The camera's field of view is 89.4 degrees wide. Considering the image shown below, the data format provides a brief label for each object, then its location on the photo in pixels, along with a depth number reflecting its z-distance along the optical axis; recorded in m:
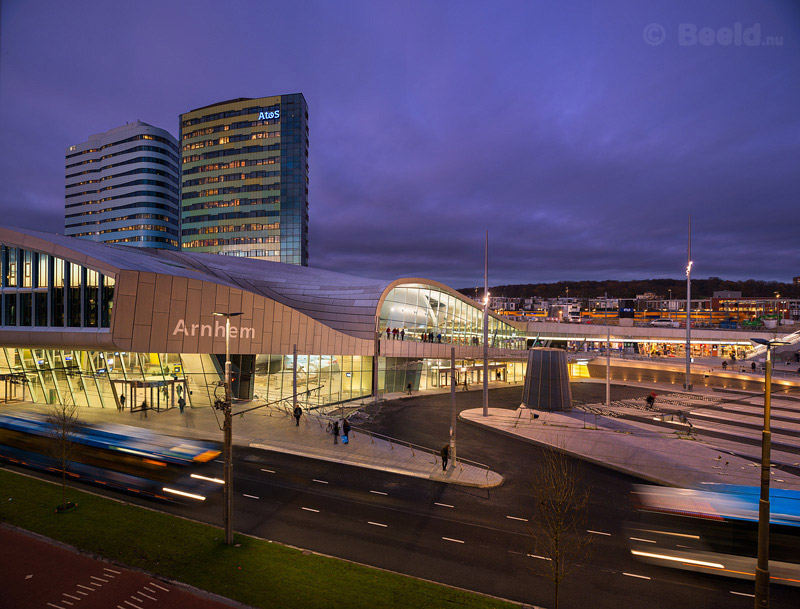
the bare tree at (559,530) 10.59
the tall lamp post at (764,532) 8.97
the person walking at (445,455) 21.69
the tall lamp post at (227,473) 13.46
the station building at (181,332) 28.95
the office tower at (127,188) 128.00
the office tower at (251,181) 113.00
